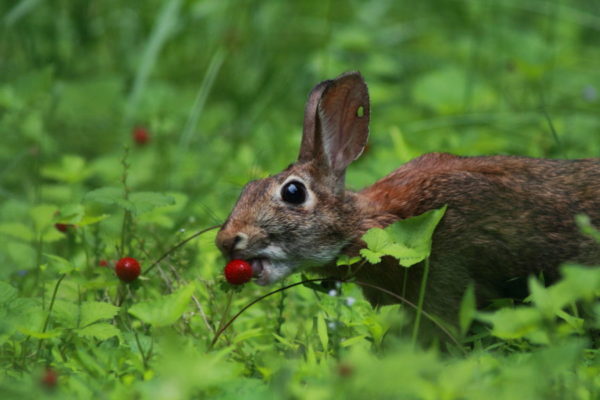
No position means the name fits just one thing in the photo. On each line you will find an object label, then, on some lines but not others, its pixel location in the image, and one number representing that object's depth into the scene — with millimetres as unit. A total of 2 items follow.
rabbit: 7629
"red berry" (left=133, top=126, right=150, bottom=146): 12086
